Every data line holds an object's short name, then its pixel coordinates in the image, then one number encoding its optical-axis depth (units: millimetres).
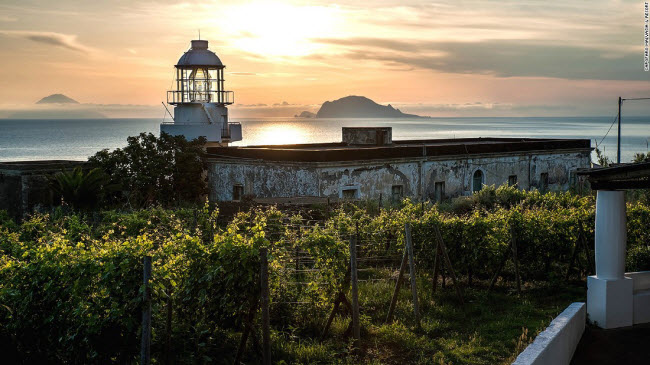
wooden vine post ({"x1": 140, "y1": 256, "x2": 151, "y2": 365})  8203
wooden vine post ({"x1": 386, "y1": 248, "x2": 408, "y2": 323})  11633
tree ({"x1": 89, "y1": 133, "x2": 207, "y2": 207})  29875
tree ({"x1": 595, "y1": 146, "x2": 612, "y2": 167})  35097
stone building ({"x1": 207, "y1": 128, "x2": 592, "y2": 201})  27734
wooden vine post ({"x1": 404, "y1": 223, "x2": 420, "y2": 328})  11762
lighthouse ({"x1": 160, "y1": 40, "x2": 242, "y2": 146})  40000
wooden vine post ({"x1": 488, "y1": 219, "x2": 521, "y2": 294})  14367
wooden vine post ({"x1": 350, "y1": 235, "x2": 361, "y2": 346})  10547
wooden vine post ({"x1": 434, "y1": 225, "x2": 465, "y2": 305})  12798
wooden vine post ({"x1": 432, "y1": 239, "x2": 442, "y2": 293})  13445
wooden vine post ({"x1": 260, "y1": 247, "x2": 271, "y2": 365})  9141
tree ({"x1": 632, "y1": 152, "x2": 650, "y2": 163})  37000
